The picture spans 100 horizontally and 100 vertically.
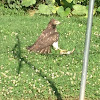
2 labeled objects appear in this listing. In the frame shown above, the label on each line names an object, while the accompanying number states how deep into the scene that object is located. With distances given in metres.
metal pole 3.32
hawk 7.37
